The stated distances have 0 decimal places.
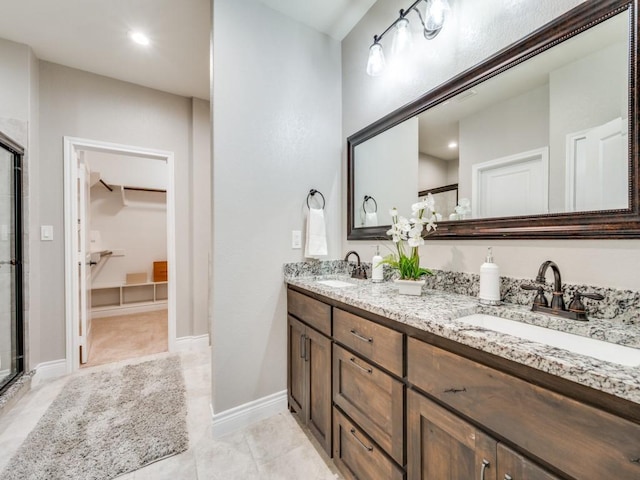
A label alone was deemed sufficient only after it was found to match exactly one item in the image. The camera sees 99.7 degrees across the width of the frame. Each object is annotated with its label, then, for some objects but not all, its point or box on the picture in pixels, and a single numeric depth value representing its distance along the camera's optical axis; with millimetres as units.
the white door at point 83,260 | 2432
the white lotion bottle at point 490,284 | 1073
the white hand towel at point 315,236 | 1861
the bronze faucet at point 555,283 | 909
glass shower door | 1986
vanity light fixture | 1267
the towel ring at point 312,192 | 1928
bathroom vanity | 517
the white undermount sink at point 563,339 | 701
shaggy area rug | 1351
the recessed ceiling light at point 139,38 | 2033
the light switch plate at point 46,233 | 2234
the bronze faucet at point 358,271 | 1806
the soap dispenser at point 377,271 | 1641
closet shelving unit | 3918
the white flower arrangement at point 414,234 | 1294
